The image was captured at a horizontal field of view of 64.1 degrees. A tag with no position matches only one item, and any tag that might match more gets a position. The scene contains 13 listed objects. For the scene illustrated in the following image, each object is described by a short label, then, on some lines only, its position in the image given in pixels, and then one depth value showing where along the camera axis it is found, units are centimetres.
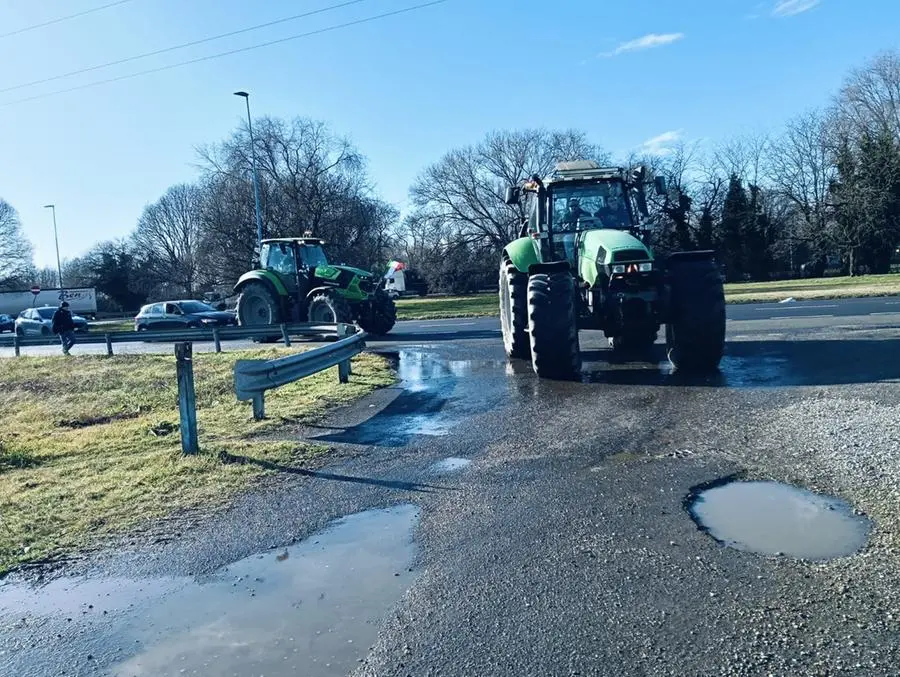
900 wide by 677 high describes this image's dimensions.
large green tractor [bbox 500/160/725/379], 990
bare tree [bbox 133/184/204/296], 7219
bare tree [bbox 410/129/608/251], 6059
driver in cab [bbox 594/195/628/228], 1170
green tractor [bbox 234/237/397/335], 2005
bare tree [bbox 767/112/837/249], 5482
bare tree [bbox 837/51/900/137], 5125
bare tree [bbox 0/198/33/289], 7420
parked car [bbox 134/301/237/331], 2883
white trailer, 5816
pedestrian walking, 2043
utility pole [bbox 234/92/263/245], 3798
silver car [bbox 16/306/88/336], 3484
